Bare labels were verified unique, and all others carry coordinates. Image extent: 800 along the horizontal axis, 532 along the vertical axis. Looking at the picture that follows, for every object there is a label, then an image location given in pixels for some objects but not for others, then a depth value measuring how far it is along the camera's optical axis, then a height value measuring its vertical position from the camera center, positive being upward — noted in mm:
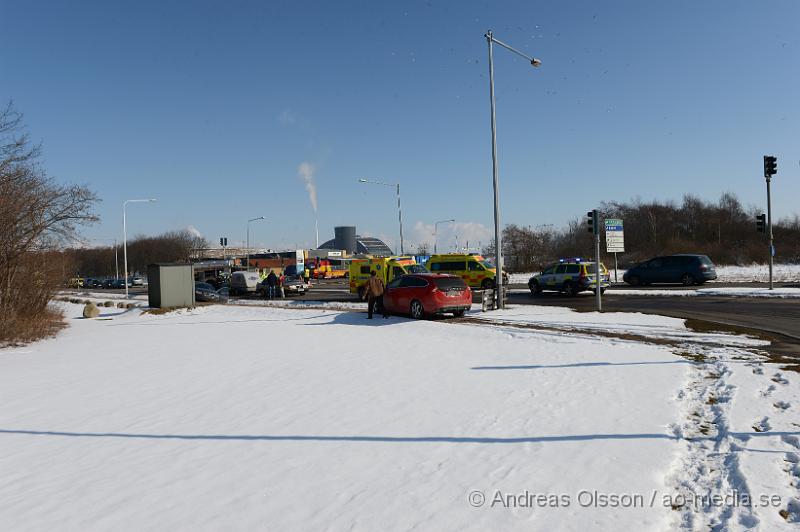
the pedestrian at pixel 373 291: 18609 -794
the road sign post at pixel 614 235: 20672 +980
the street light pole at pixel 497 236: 20516 +1052
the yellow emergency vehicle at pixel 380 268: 27500 -70
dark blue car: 30609 -610
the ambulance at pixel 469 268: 28844 -134
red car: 17812 -971
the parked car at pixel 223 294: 32297 -1378
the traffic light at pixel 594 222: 19422 +1397
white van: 38250 -825
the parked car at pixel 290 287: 35681 -1125
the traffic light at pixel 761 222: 28172 +1789
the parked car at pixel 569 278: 26641 -782
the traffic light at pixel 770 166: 25719 +4268
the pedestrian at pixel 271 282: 32950 -715
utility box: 26000 -585
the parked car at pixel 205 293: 32369 -1244
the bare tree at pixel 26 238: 16188 +1230
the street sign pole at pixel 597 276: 19400 -518
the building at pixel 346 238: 178750 +9843
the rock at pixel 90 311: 25391 -1651
